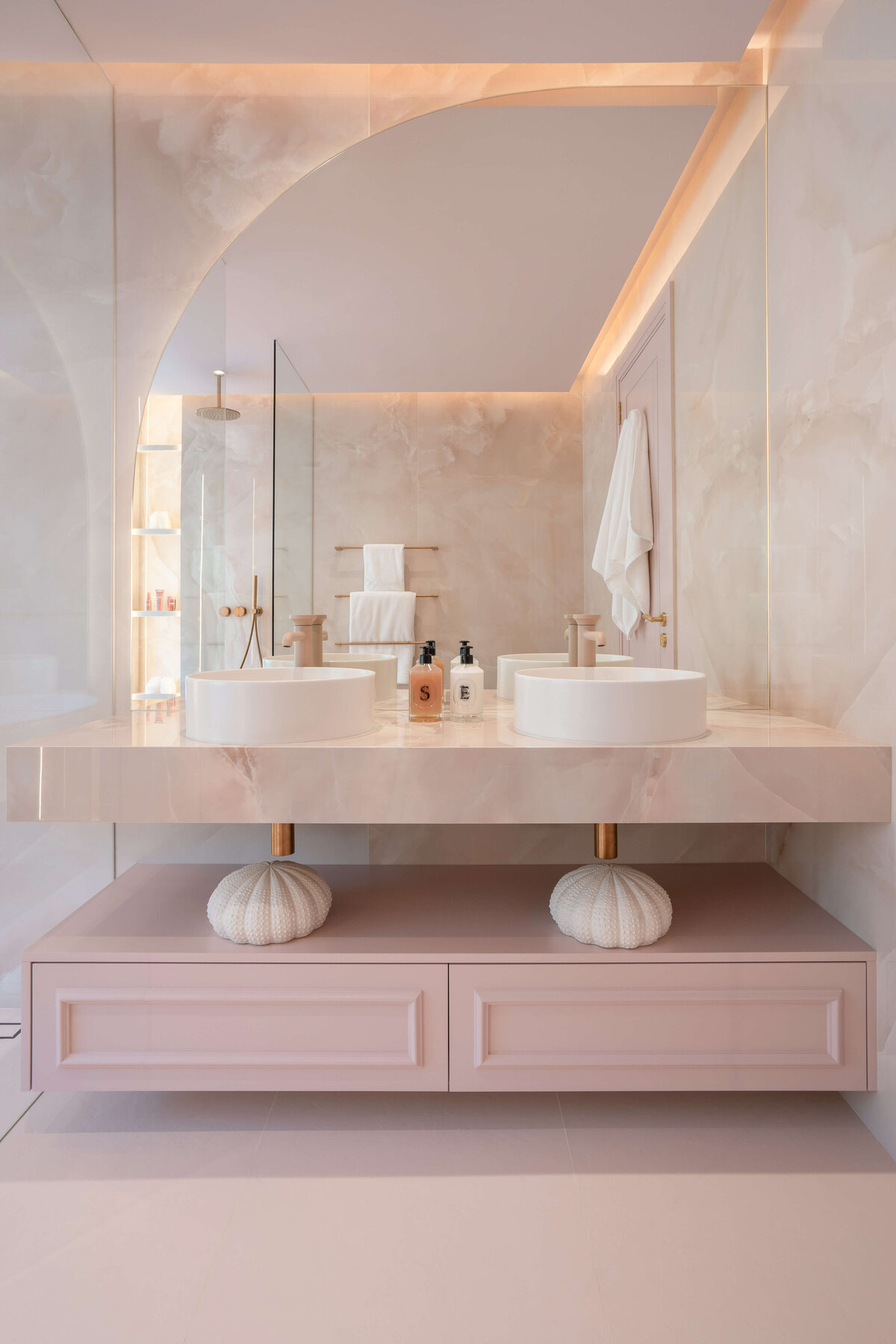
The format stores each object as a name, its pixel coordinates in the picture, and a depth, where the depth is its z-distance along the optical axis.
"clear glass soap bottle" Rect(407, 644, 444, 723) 1.84
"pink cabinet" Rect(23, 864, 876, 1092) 1.56
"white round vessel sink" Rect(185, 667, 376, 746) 1.57
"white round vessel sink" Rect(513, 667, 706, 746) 1.55
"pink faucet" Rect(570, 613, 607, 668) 1.97
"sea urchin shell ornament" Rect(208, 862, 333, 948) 1.61
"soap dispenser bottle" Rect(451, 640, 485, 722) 1.86
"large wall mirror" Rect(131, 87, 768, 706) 2.04
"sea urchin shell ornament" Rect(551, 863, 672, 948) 1.59
